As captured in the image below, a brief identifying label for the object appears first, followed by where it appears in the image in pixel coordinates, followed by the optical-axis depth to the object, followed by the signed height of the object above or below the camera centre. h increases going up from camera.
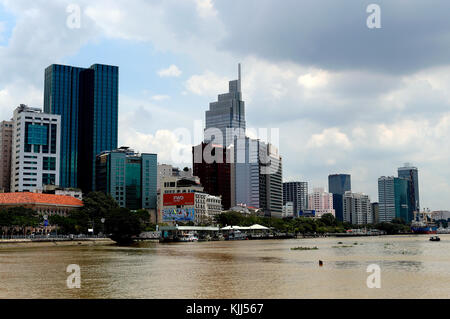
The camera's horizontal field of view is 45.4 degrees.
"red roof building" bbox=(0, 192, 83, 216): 184.25 +0.05
